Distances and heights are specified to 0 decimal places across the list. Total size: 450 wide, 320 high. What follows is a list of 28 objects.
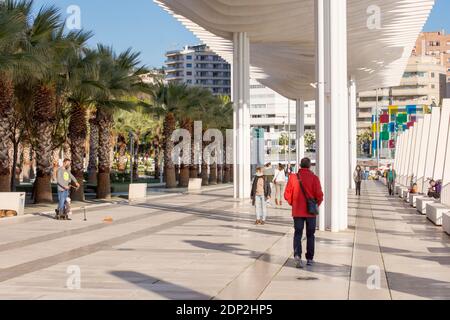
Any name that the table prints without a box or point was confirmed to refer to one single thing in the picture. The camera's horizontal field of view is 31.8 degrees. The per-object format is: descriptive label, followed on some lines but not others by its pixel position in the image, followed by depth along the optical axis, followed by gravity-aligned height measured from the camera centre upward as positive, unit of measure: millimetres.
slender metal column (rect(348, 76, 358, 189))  49938 +2047
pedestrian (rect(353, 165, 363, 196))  37244 -936
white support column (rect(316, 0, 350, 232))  17188 +1047
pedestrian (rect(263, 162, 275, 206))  26562 -287
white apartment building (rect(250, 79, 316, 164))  164125 +9543
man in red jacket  11500 -687
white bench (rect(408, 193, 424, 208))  26639 -1447
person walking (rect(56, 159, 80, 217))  20306 -619
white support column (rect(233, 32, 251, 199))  33344 +1404
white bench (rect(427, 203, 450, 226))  19062 -1329
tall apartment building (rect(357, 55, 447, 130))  140375 +13533
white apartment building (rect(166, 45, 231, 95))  192500 +21672
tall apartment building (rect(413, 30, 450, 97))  174875 +25310
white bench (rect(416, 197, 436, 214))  23216 -1387
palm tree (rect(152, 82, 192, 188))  47125 +2937
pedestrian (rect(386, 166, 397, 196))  39350 -1272
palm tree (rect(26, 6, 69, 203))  24938 +2354
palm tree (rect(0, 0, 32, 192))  21312 +2742
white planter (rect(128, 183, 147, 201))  32500 -1374
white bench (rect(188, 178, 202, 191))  44312 -1463
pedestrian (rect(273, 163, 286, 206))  27875 -780
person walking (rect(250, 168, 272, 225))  19188 -901
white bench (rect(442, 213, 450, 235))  16595 -1395
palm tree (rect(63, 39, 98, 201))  27812 +2511
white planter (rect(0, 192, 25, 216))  22062 -1171
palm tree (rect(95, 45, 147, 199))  31141 +2701
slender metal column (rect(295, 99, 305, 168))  58266 +2097
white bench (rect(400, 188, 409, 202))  31841 -1521
